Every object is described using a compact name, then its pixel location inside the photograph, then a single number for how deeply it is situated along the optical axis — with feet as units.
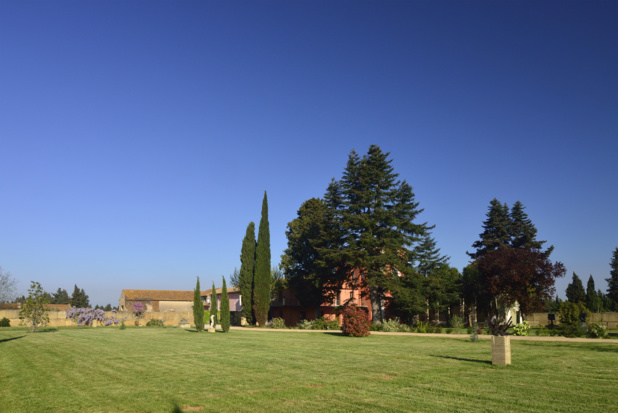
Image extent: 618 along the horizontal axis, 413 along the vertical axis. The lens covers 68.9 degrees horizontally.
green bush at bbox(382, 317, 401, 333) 108.92
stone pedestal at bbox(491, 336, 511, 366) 42.29
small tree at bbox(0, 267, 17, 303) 166.94
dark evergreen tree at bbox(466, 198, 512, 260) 171.22
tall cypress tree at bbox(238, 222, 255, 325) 154.40
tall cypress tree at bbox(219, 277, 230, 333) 106.72
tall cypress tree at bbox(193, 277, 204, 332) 112.78
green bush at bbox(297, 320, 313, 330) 127.18
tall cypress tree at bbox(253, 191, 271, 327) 147.84
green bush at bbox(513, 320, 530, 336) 87.25
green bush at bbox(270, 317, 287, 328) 138.96
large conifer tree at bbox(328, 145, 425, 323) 121.39
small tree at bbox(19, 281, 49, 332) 114.01
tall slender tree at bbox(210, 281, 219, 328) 116.16
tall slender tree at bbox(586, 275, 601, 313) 184.34
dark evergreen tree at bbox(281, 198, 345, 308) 135.92
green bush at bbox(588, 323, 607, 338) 77.82
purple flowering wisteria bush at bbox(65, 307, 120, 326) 156.66
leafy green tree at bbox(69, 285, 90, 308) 335.96
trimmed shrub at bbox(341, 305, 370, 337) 89.10
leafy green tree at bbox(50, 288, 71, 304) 416.63
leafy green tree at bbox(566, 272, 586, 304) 200.03
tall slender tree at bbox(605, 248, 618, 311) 200.03
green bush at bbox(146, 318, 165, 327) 160.45
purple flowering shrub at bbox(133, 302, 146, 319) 239.50
